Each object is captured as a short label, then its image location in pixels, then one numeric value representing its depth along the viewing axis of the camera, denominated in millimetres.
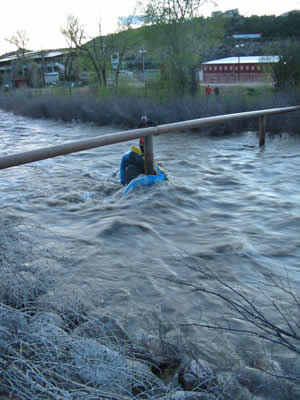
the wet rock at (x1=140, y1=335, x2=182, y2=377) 2361
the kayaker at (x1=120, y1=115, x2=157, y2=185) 5977
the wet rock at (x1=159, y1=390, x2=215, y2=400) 1780
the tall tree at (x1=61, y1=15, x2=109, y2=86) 34438
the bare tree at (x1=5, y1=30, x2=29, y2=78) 52094
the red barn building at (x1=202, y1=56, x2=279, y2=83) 39938
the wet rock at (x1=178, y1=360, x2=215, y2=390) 2168
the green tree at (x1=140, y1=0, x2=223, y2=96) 19453
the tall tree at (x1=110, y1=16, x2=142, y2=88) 34125
